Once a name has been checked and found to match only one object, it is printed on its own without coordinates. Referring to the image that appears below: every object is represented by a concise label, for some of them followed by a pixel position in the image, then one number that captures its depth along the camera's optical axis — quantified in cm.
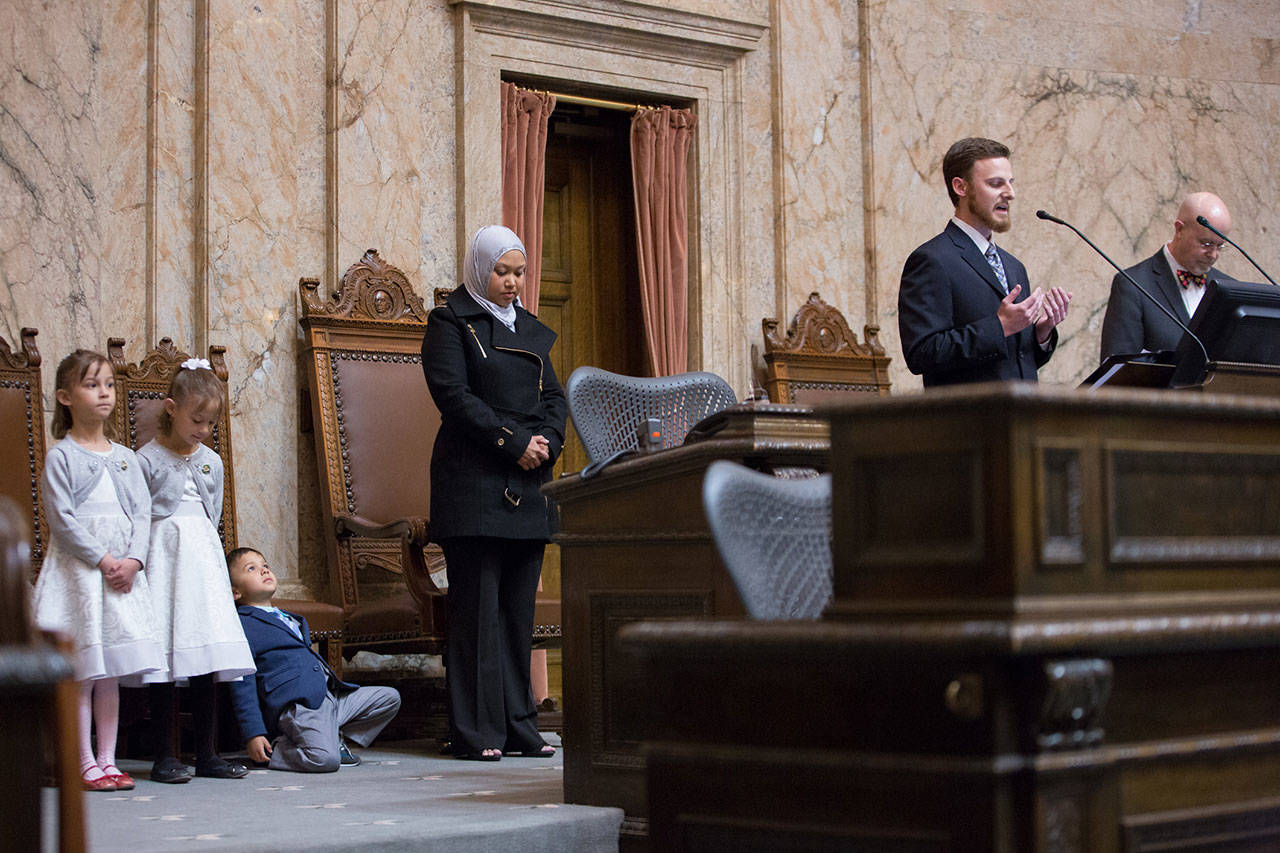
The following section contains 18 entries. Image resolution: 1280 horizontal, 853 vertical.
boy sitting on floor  882
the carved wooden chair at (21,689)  329
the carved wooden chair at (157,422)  1012
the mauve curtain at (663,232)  1343
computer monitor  641
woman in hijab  887
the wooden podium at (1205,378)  611
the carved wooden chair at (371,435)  1048
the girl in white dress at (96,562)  789
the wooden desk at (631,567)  636
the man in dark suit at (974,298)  666
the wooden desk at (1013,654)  323
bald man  849
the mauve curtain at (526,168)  1284
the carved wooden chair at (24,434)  970
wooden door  1409
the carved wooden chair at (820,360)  1348
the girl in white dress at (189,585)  828
